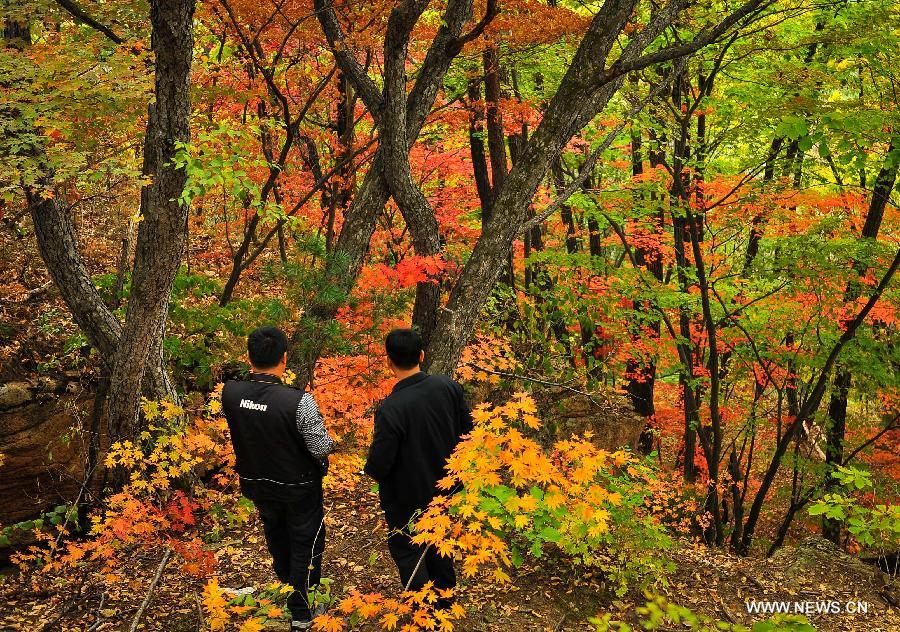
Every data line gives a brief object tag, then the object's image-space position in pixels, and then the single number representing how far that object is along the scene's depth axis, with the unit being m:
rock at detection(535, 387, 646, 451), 10.25
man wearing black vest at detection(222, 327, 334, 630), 3.77
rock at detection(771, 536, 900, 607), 7.12
